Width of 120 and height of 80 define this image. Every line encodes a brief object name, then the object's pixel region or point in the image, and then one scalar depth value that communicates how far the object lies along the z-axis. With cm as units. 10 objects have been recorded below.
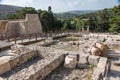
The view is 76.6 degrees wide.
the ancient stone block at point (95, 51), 434
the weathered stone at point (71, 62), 382
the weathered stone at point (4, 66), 336
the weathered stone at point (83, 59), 396
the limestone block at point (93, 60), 389
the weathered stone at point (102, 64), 319
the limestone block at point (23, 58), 400
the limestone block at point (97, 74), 282
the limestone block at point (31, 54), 427
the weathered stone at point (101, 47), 466
